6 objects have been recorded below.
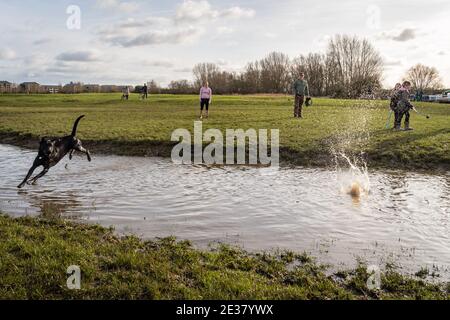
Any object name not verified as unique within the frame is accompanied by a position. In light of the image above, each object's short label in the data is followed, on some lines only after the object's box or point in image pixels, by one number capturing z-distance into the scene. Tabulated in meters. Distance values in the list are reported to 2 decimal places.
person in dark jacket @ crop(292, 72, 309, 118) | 24.78
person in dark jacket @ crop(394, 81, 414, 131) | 19.61
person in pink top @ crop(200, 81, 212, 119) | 26.12
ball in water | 10.48
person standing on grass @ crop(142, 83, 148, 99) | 56.36
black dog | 10.72
